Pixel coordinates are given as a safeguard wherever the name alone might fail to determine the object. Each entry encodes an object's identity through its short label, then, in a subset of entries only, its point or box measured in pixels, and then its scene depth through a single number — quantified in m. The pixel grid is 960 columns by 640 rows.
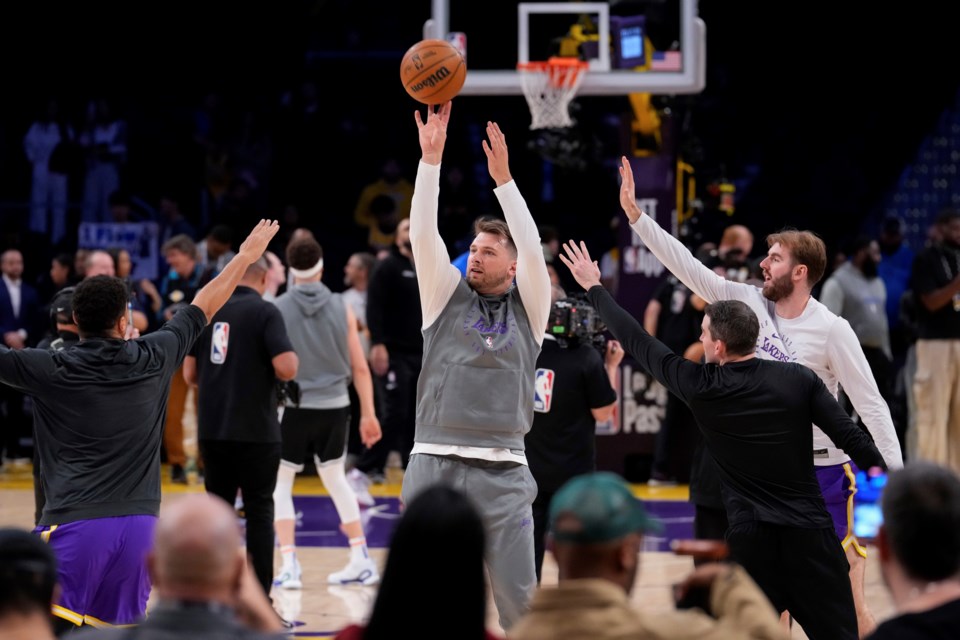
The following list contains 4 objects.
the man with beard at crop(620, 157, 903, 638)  12.13
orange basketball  12.67
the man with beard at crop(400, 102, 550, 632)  10.97
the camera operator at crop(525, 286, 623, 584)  13.73
